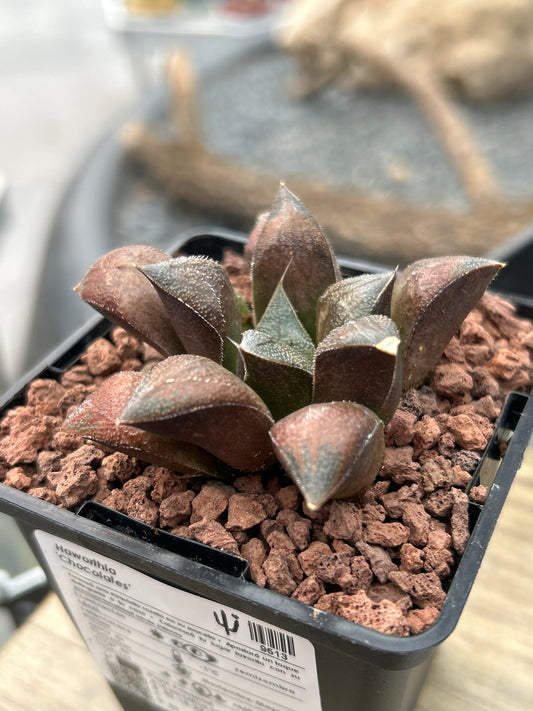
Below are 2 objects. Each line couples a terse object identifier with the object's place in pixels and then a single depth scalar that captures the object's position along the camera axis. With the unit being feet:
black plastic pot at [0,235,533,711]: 0.30
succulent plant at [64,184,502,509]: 0.31
